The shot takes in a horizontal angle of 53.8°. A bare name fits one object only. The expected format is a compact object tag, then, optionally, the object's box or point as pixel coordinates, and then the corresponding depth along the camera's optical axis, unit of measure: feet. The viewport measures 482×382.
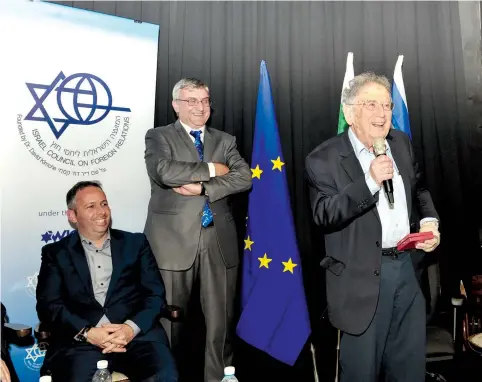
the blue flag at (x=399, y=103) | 10.34
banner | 9.14
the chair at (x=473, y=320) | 8.17
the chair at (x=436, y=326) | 8.40
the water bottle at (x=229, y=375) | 6.39
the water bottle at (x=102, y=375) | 6.85
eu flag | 9.80
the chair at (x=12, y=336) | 6.98
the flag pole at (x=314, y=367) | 9.72
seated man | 7.34
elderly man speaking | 6.49
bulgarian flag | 10.12
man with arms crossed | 8.58
